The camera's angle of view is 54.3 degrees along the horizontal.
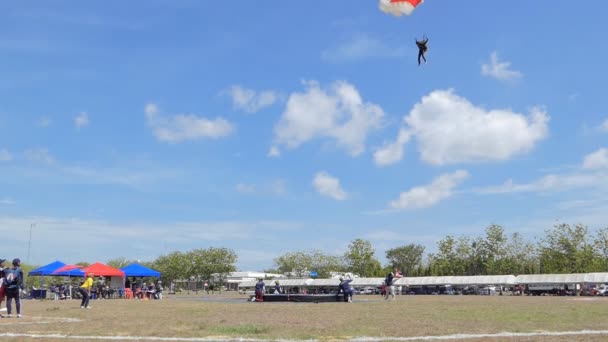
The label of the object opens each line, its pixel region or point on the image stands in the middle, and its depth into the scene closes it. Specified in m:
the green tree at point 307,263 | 129.00
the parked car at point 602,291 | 53.80
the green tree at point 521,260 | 88.69
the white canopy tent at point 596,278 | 59.41
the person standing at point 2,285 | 19.59
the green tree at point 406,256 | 143.88
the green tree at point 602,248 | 81.31
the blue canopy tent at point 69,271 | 46.50
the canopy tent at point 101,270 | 45.34
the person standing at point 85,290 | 27.73
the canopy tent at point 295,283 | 86.56
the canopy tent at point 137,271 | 49.12
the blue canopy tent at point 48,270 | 46.93
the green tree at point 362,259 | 107.44
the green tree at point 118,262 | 143.41
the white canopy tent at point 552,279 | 60.77
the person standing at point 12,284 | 19.44
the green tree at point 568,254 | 81.06
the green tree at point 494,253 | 88.75
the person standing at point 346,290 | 35.94
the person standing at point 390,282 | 38.56
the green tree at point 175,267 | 109.31
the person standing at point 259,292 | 38.62
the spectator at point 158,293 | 49.62
